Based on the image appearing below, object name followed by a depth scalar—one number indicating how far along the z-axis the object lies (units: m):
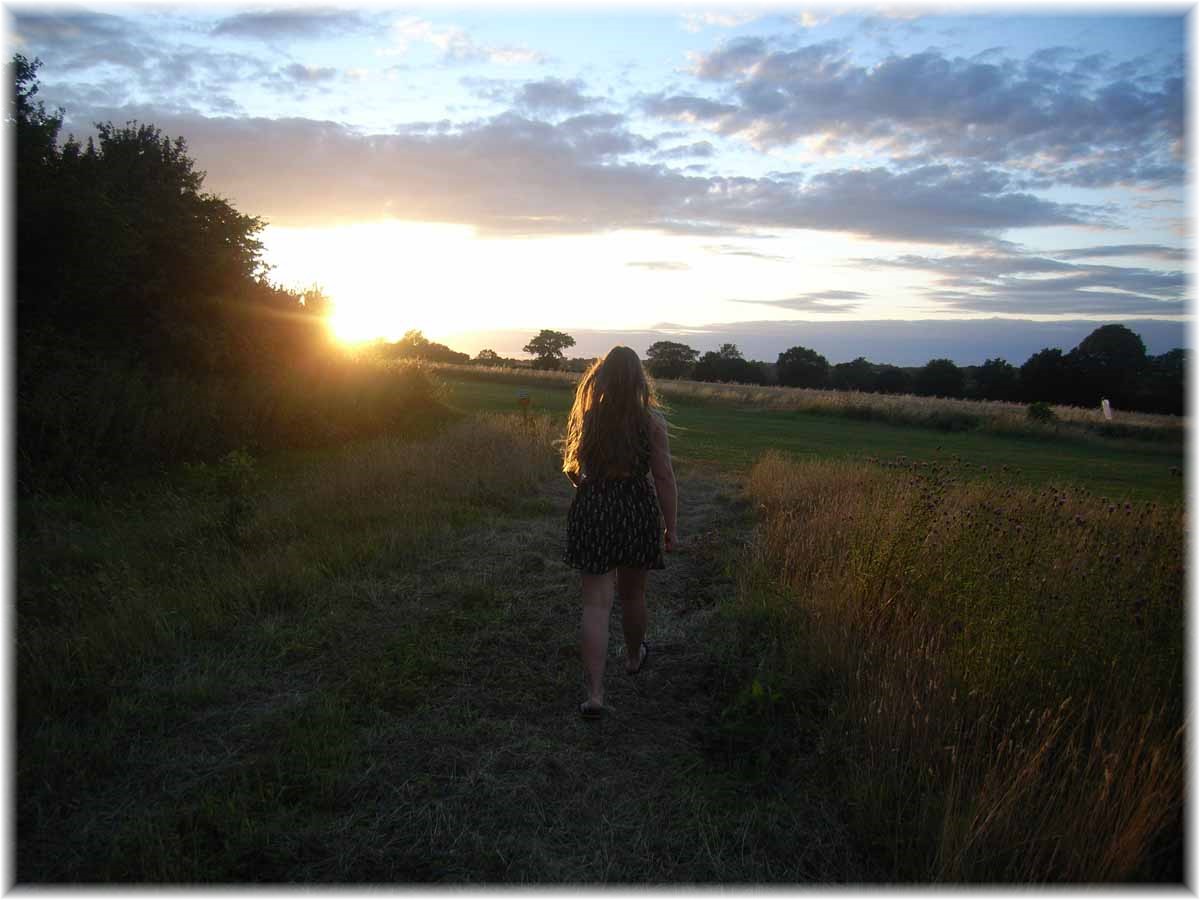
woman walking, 4.46
